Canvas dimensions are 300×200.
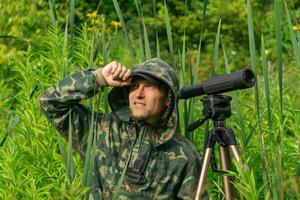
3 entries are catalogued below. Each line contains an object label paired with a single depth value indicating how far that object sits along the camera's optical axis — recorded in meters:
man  4.35
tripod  3.93
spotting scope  3.90
